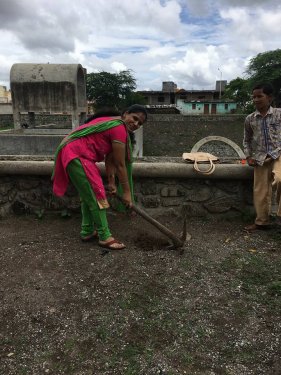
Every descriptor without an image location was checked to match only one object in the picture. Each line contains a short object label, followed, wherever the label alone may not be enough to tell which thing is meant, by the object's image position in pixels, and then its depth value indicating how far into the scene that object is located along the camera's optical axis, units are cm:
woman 318
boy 351
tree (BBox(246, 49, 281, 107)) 3456
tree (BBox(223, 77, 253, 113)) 4078
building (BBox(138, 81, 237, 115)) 5793
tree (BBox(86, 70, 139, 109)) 3947
